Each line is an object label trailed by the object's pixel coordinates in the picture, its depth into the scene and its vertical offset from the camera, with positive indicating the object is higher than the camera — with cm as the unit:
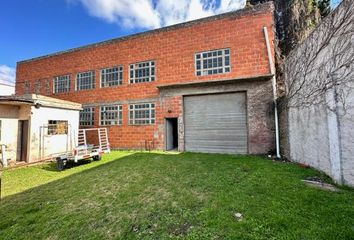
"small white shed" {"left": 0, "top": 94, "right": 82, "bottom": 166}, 1072 +13
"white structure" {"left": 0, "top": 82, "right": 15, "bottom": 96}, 2288 +494
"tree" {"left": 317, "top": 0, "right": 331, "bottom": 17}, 1596 +978
